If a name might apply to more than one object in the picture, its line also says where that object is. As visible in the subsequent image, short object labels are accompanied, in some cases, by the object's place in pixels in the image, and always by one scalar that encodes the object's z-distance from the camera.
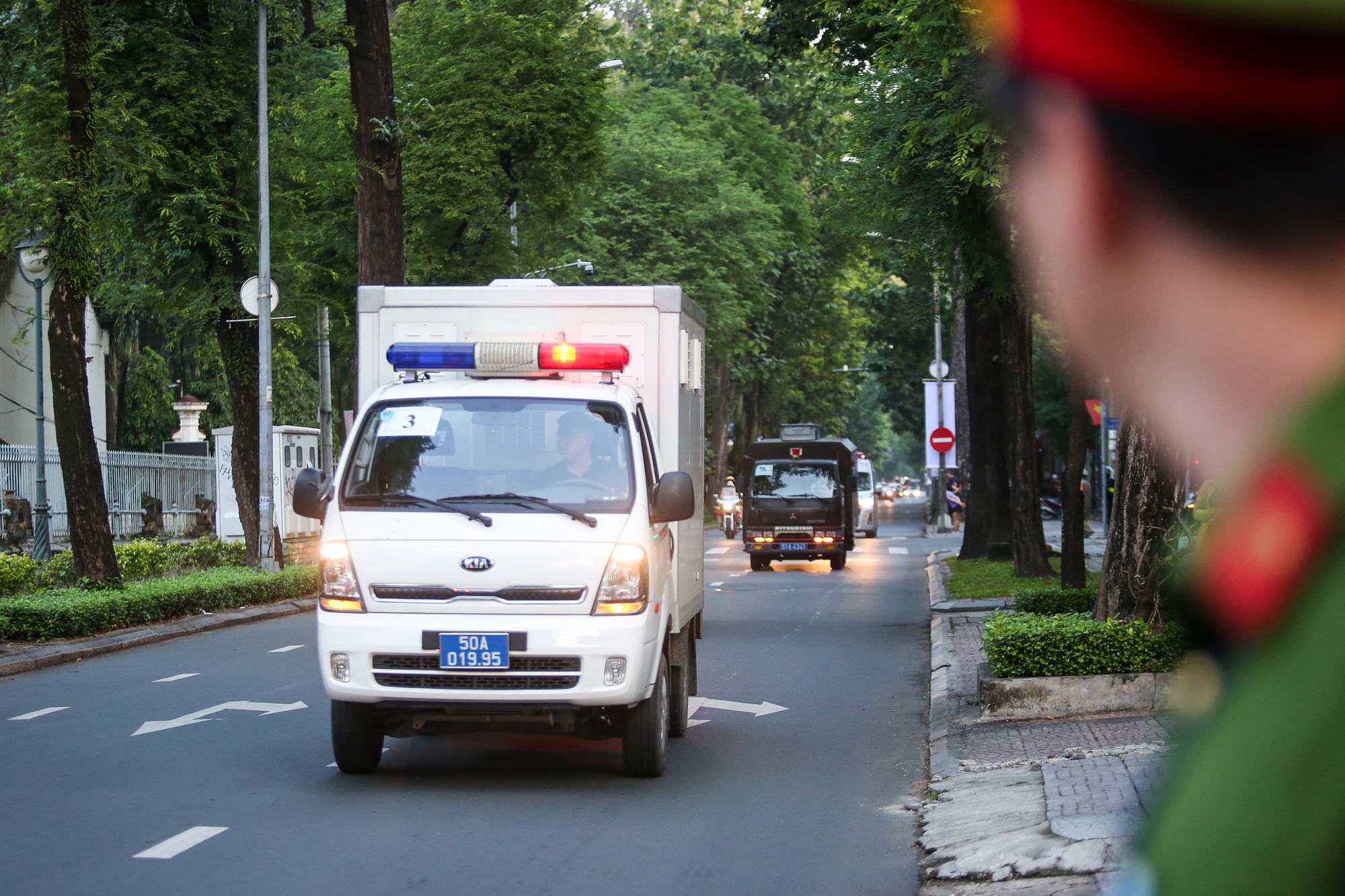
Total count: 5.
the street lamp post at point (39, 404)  22.11
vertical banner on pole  48.31
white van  51.31
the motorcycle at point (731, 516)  50.78
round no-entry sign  47.16
